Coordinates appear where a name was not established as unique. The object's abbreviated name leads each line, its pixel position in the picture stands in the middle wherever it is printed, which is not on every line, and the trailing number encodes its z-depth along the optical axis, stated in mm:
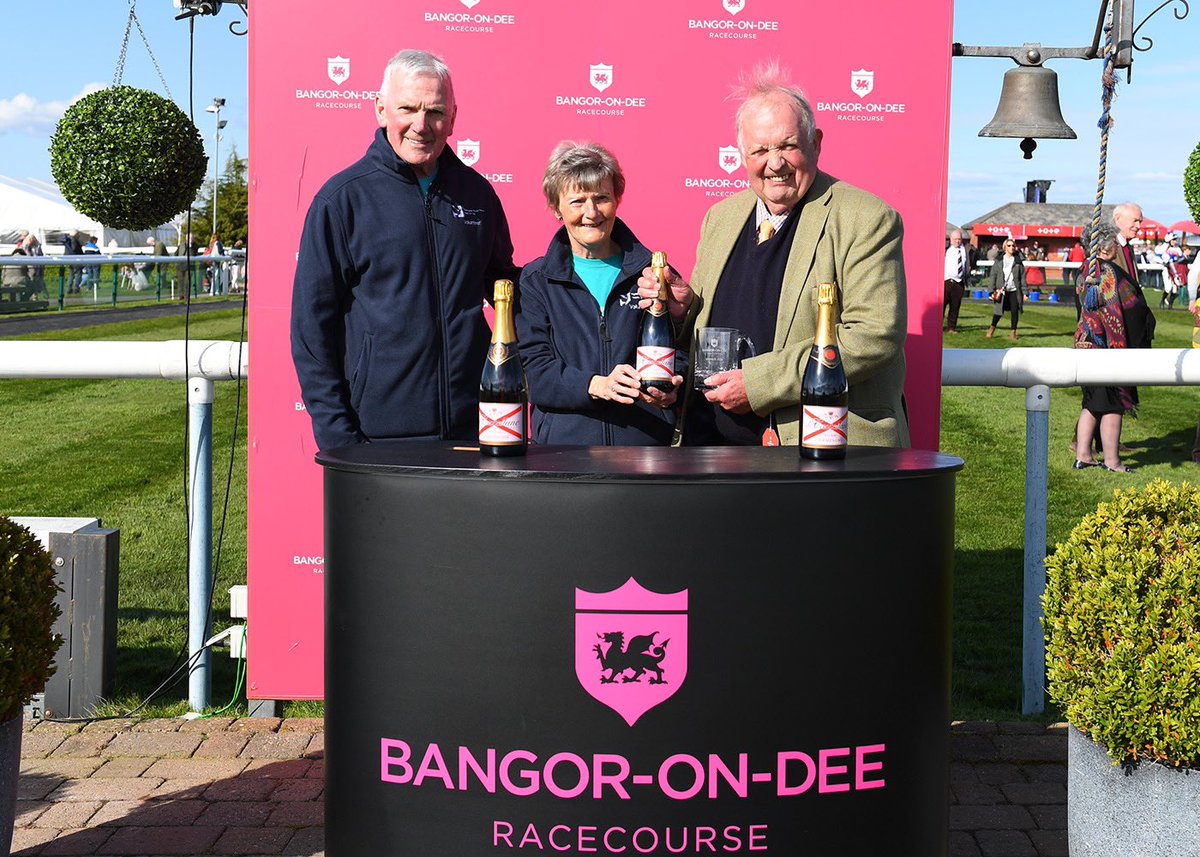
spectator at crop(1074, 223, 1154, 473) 10055
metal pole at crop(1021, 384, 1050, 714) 4871
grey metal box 4918
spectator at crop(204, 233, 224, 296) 35938
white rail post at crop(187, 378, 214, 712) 4941
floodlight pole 31605
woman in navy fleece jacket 3807
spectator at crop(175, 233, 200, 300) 29650
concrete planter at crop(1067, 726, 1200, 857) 3164
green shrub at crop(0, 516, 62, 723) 3268
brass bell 6281
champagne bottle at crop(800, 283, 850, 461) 2945
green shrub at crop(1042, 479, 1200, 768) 3098
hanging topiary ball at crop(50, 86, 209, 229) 4980
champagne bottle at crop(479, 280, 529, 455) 2998
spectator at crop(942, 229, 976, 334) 22453
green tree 44531
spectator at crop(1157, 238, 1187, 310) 30780
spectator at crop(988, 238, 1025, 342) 23438
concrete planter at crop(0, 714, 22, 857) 3361
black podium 2678
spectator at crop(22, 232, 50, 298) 22625
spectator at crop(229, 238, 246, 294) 35406
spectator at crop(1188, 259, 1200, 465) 10546
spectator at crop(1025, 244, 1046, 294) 43219
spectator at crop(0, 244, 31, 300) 21766
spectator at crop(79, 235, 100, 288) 25703
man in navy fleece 3895
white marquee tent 31766
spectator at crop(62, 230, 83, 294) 25094
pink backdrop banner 4715
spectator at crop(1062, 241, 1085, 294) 42581
